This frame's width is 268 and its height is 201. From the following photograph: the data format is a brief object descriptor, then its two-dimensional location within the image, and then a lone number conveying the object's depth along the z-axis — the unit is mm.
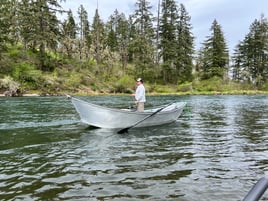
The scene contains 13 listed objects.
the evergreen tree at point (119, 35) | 65188
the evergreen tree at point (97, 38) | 58000
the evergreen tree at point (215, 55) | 62031
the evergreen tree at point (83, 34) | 61125
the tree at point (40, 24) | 45250
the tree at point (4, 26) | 43656
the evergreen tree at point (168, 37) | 58406
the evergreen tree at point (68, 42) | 56962
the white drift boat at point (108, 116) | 12531
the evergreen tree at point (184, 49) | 60156
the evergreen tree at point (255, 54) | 64375
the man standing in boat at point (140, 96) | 13719
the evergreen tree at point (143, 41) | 56781
